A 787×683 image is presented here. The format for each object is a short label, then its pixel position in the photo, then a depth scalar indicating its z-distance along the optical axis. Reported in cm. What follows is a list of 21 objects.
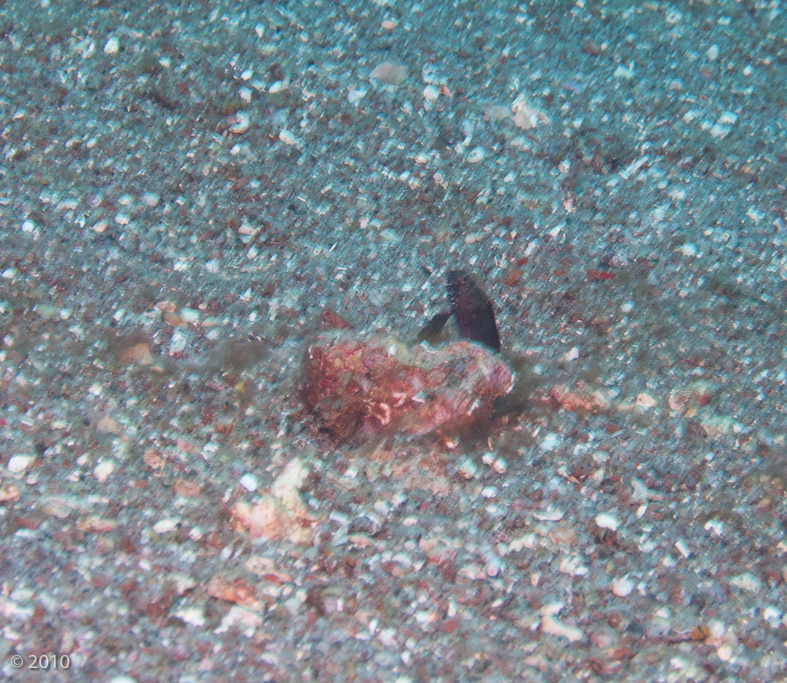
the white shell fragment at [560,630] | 103
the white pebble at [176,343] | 109
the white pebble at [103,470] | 106
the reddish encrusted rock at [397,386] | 107
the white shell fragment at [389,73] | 116
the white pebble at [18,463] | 106
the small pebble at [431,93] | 116
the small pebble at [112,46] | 116
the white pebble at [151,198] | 113
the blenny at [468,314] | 110
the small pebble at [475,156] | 114
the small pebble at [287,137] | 115
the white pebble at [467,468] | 107
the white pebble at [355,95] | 116
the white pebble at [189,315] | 110
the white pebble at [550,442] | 107
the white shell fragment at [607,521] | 105
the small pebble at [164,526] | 105
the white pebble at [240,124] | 115
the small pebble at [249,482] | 106
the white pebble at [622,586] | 104
